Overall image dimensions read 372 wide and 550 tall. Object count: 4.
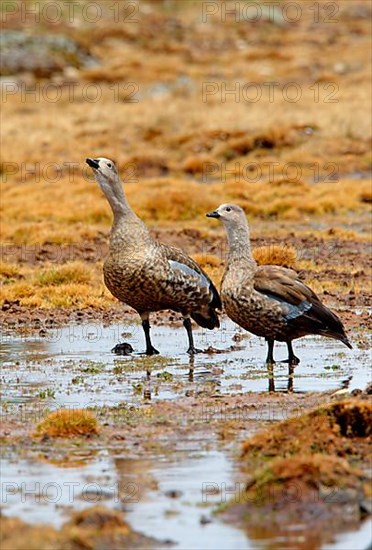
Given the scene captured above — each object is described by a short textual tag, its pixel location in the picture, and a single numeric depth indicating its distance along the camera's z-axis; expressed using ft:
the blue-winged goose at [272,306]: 81.76
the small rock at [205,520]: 48.78
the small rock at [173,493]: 52.12
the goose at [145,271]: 88.22
